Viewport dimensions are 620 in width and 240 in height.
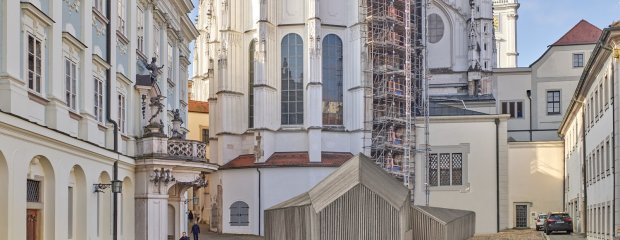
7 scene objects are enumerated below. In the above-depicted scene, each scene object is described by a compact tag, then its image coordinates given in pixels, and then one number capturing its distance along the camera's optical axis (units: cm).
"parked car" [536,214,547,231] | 5484
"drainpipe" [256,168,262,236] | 5359
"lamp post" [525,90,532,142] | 7156
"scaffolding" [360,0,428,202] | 5538
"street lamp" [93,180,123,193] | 2494
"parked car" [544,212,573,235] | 4866
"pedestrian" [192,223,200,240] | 4030
